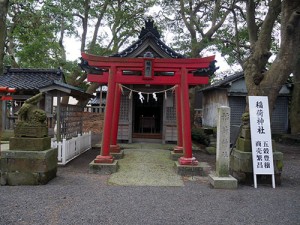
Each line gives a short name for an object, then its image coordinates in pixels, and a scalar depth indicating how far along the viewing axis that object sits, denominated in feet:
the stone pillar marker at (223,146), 21.94
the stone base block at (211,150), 40.44
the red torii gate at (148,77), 26.35
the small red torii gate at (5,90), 19.97
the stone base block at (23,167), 21.09
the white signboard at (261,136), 22.18
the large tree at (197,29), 58.95
